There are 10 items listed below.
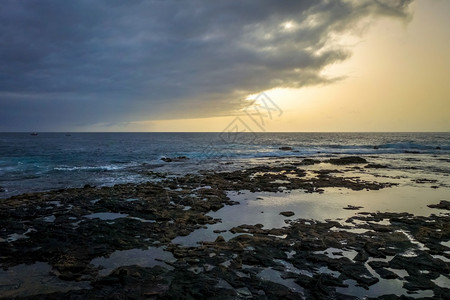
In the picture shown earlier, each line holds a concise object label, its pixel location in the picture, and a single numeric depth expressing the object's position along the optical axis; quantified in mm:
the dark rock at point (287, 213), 14275
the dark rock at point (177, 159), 44662
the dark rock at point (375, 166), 34719
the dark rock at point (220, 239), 10471
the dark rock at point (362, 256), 8806
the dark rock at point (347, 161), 39825
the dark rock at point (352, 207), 15462
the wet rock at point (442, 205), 15441
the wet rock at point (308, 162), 39319
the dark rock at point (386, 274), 7733
